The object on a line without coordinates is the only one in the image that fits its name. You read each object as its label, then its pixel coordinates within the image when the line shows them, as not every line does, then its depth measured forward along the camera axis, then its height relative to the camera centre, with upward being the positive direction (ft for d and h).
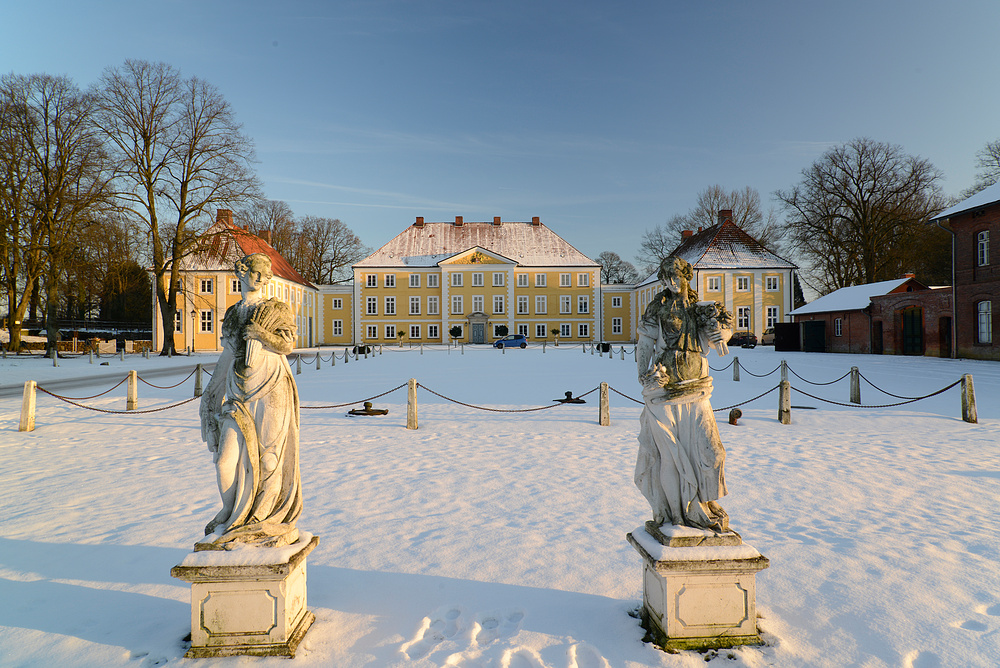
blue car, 142.92 -1.47
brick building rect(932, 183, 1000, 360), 72.59 +9.55
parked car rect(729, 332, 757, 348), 129.87 -1.29
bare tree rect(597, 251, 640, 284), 241.76 +33.40
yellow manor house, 176.96 +14.25
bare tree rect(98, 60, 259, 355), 91.15 +32.19
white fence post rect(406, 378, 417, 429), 30.01 -4.13
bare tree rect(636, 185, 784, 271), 164.86 +39.70
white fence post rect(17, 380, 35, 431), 29.53 -4.10
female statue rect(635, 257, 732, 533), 9.71 -1.65
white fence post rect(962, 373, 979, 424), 29.99 -4.22
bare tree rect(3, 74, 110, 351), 76.38 +26.80
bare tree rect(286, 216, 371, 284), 189.26 +34.83
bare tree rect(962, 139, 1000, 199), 112.06 +38.25
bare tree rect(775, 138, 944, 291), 119.65 +29.25
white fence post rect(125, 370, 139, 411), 35.83 -4.01
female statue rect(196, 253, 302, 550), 9.52 -1.70
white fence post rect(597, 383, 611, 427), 30.42 -4.71
